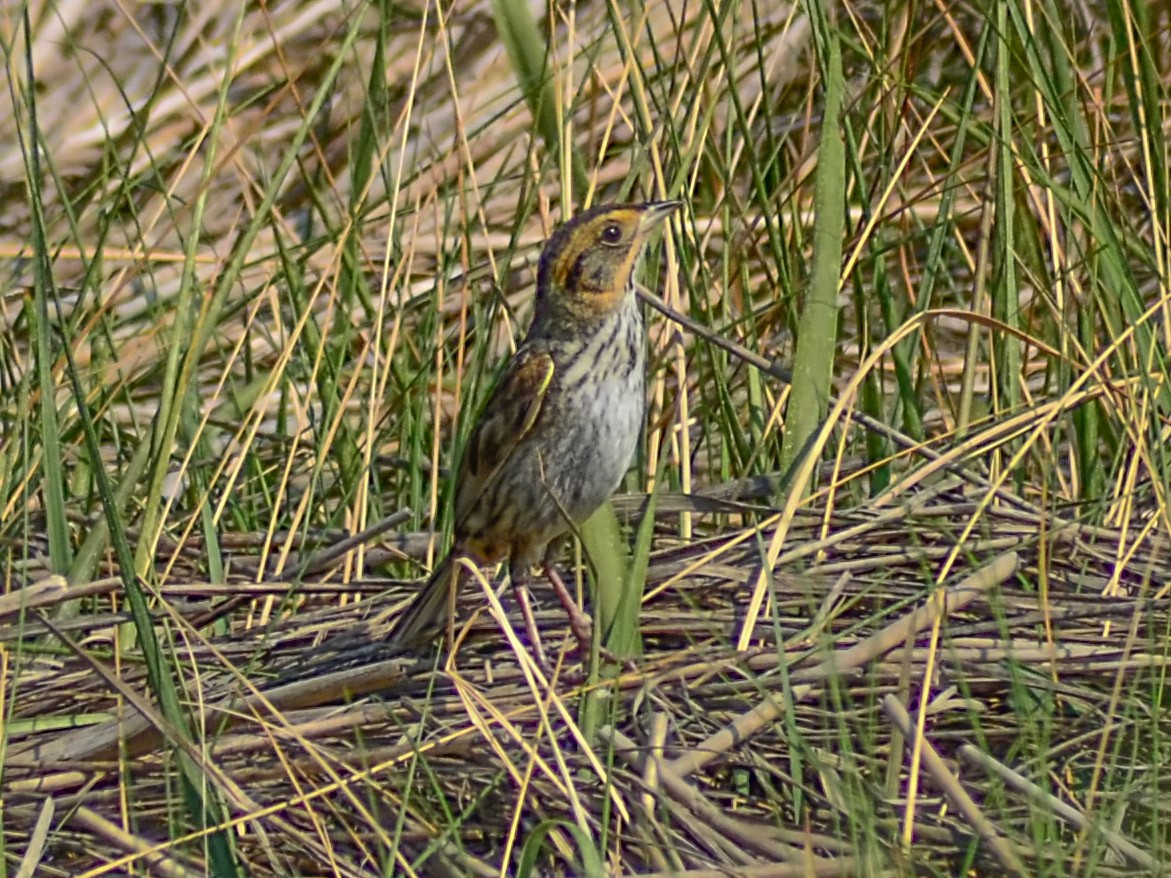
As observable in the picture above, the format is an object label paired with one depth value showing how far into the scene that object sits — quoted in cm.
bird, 777
